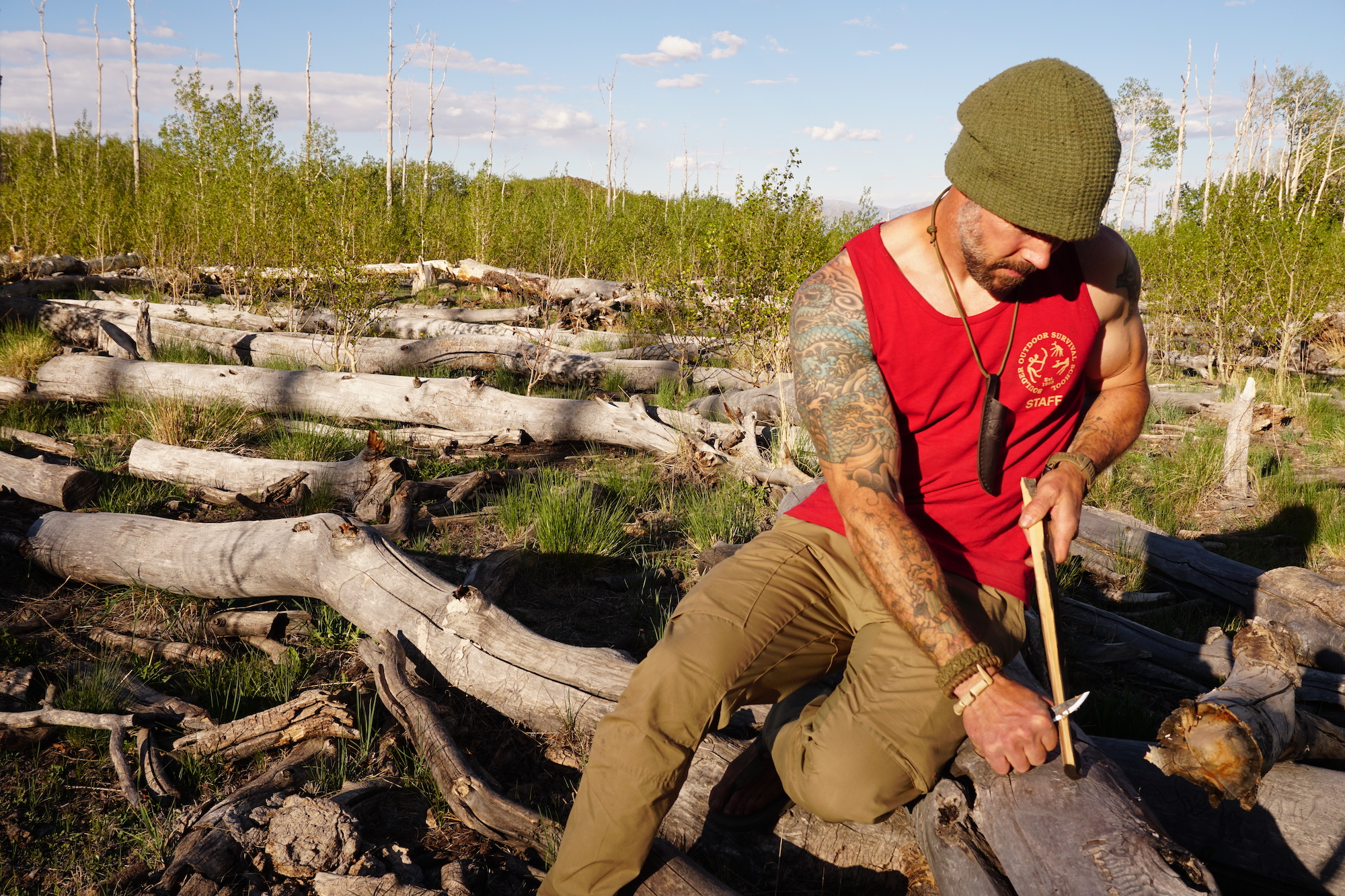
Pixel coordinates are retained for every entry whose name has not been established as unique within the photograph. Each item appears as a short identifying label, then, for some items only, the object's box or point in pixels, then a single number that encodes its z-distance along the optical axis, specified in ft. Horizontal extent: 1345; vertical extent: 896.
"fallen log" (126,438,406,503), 17.39
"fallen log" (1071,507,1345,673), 11.00
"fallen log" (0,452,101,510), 15.65
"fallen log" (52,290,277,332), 34.99
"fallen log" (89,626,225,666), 11.57
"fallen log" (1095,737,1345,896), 6.71
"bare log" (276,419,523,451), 21.24
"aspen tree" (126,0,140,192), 90.74
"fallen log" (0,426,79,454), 18.97
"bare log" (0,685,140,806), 9.53
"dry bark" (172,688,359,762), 9.50
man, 6.59
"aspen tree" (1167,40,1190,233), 106.52
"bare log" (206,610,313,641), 12.23
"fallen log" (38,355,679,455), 22.02
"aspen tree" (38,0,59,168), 104.32
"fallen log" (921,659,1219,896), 5.29
